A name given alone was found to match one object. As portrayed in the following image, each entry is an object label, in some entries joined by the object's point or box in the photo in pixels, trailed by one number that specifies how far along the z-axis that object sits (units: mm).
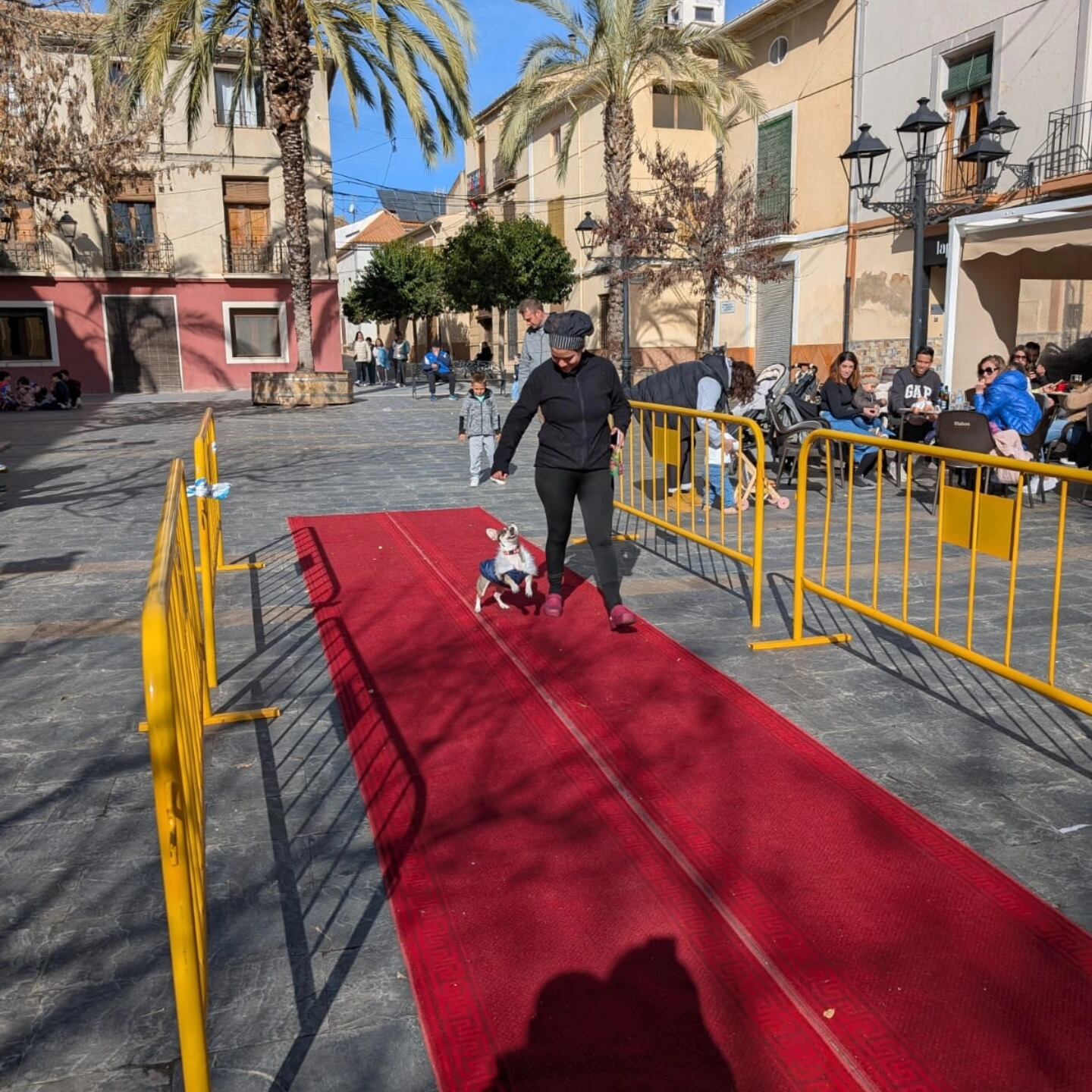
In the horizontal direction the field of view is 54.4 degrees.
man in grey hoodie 9734
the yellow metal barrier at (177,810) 2088
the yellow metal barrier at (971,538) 4301
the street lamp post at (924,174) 12750
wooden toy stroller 8113
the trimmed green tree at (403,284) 44281
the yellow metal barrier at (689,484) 6191
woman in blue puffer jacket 9742
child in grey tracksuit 11508
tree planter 23875
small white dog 6262
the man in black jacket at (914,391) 11594
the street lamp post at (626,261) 23594
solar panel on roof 70438
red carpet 2592
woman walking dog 5887
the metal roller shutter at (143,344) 33188
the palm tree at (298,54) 20766
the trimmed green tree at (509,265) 35594
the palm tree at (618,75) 23938
